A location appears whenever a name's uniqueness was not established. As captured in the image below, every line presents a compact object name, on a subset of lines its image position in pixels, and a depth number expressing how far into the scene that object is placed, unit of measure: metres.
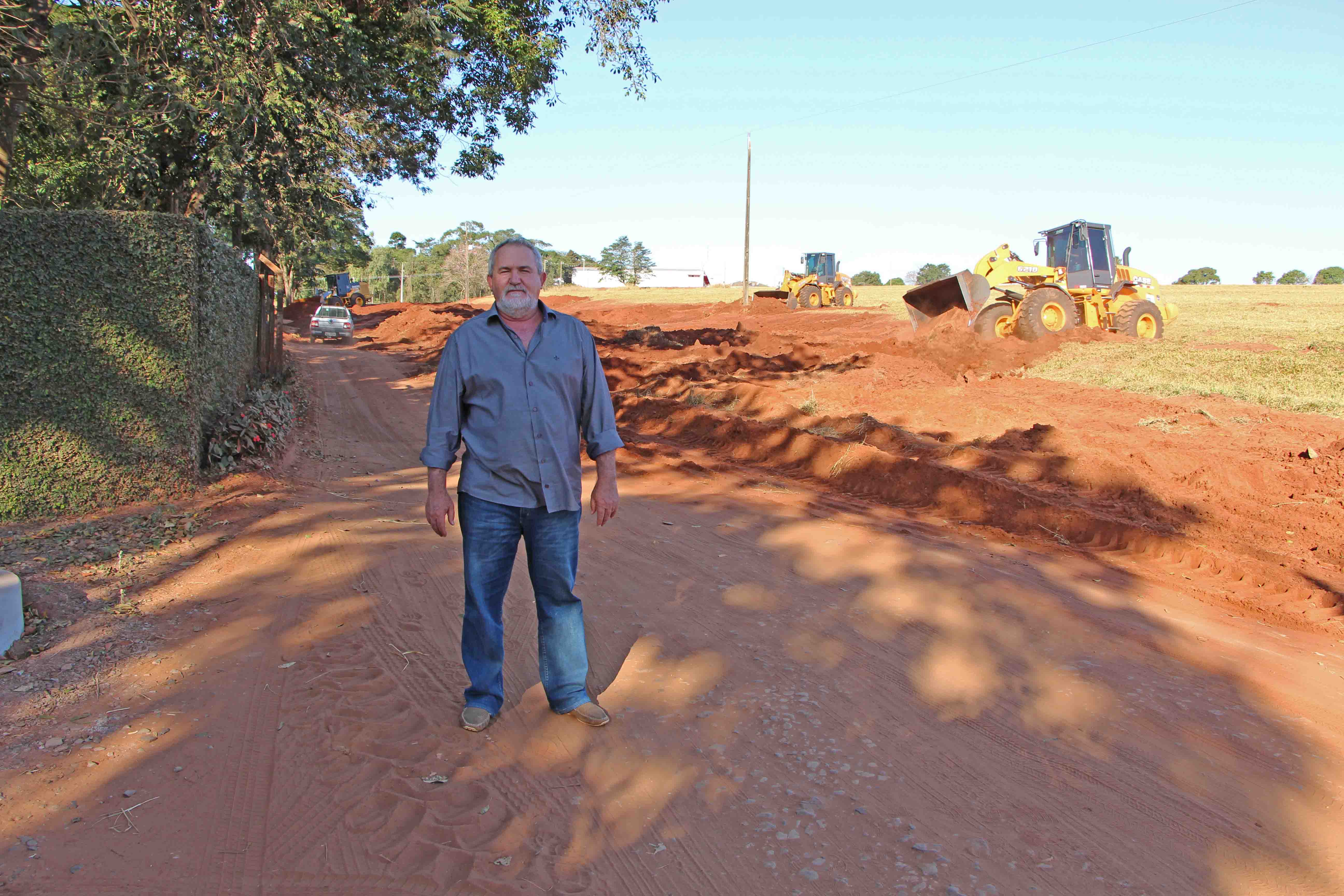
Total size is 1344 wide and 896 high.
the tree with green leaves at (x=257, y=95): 9.73
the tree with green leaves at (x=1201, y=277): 92.94
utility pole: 40.53
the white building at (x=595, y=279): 91.62
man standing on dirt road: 3.52
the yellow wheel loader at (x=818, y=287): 38.00
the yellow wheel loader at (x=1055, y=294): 20.31
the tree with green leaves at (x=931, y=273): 90.12
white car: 30.00
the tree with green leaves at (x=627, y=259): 112.12
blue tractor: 48.00
